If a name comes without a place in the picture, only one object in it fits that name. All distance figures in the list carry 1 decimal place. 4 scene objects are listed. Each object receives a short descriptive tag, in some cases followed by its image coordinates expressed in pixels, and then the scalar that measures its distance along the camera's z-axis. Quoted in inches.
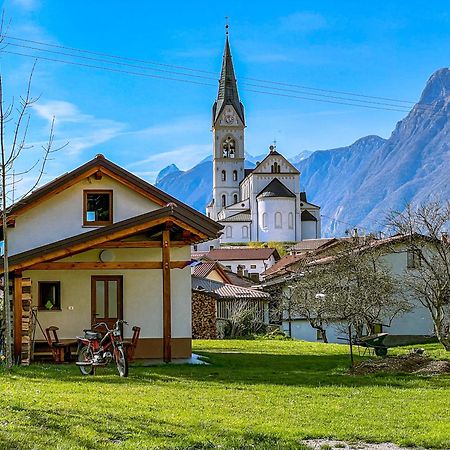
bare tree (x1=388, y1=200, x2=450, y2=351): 1190.3
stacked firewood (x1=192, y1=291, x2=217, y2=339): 1555.1
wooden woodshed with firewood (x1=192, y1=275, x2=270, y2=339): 1566.2
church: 4736.7
